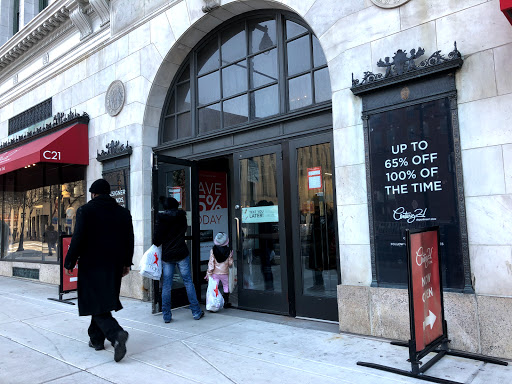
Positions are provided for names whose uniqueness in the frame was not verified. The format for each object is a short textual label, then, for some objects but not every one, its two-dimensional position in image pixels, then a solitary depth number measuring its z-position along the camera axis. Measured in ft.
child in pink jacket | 22.07
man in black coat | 14.67
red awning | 28.96
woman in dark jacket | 20.26
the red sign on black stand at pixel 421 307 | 11.63
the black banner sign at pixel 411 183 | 14.51
